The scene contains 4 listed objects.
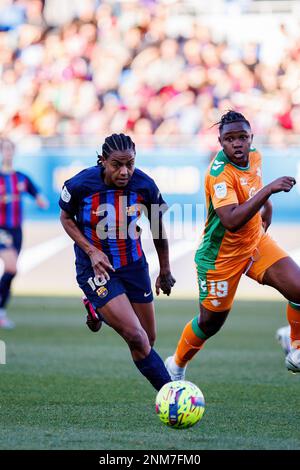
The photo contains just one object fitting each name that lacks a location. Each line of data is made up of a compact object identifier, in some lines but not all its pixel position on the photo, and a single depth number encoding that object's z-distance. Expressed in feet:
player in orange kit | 47.98
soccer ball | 39.14
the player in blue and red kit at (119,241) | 43.27
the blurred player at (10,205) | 88.63
